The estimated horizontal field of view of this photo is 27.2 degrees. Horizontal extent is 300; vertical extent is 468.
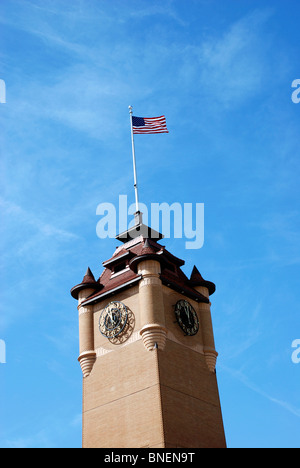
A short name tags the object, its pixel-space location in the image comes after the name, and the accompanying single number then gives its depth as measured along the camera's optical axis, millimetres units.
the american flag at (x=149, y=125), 60344
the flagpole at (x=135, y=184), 62581
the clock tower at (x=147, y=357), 46625
